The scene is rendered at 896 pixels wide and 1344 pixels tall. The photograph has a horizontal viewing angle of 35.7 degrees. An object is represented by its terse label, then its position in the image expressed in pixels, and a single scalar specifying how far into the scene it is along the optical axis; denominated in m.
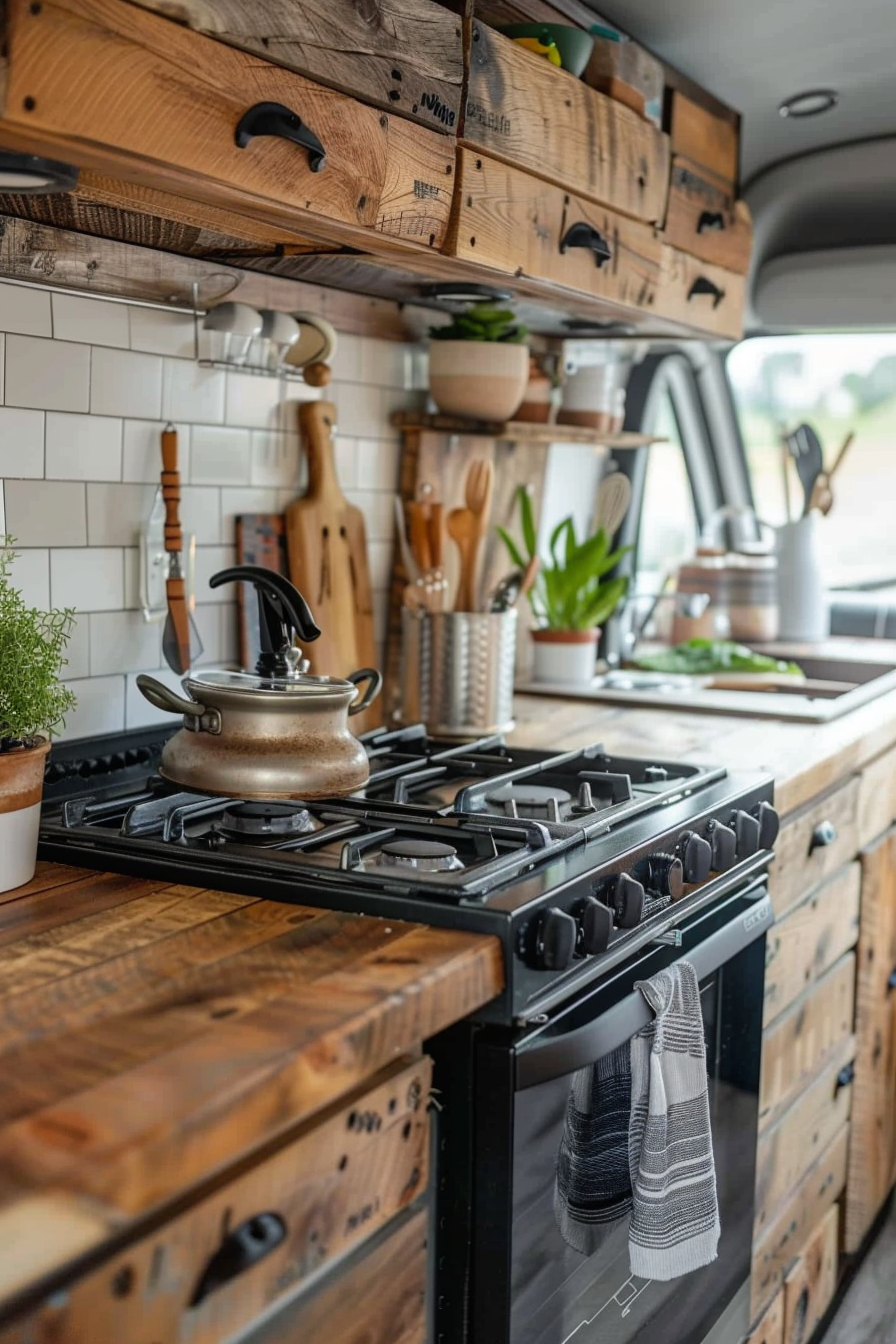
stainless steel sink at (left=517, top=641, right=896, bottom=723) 2.76
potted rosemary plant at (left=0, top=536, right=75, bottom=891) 1.41
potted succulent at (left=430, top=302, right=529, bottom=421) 2.58
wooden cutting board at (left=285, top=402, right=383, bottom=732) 2.32
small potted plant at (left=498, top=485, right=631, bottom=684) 3.02
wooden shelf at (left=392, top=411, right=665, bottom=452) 2.60
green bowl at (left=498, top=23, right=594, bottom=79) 2.08
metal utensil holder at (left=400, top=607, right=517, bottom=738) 2.41
